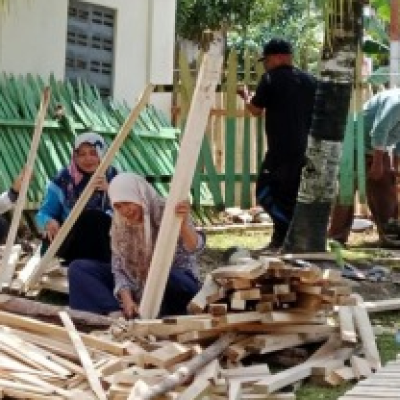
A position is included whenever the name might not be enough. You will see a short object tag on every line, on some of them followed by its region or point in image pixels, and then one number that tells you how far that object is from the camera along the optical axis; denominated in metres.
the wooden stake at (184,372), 7.97
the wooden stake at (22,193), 12.06
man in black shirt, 17.12
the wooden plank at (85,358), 8.29
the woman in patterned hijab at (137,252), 10.63
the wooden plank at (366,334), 9.76
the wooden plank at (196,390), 8.09
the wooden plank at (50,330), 9.23
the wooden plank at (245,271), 9.45
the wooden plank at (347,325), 10.06
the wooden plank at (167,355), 8.77
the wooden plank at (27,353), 8.85
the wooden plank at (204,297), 9.62
